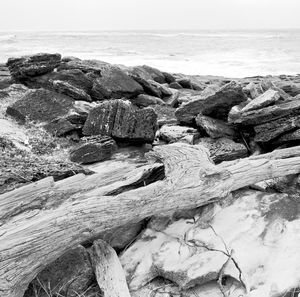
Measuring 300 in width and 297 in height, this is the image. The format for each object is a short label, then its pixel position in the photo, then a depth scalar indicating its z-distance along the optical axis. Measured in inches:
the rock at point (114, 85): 298.2
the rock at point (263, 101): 212.1
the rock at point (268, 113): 203.8
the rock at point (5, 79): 327.9
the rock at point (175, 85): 418.0
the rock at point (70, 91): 279.9
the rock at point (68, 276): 124.4
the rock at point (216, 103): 226.5
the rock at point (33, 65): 323.3
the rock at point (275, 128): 199.3
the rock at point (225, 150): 204.9
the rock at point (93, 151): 212.2
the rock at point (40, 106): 257.9
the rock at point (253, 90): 268.8
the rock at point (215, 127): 222.5
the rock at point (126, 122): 225.5
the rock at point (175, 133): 229.7
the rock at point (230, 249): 121.3
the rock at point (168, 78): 441.4
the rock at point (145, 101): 311.1
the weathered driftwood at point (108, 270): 122.9
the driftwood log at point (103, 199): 116.4
